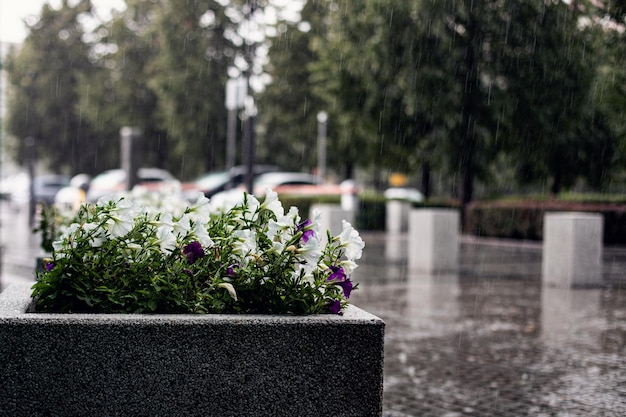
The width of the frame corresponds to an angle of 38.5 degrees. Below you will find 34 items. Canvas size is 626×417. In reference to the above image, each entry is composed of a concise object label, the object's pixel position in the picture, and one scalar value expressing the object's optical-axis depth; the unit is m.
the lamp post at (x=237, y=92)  17.14
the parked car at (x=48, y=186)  51.25
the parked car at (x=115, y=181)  35.00
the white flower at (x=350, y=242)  3.62
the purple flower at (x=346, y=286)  3.50
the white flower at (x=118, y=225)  3.51
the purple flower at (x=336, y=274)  3.53
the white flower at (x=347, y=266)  3.61
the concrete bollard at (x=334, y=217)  20.23
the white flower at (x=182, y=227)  3.66
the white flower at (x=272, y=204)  3.68
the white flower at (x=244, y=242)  3.55
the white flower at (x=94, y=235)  3.48
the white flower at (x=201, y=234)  3.62
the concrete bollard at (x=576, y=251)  13.73
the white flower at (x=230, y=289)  3.34
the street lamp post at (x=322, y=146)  39.34
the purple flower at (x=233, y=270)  3.53
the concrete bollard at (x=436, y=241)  15.91
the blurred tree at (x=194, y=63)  47.03
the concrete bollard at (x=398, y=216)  31.95
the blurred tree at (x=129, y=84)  53.94
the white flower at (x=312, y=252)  3.47
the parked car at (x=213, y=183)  32.78
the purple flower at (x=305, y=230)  3.55
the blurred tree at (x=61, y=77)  61.53
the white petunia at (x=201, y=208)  3.92
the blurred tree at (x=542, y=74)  28.28
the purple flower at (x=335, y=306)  3.44
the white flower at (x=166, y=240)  3.57
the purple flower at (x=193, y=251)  3.60
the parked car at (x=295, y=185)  33.75
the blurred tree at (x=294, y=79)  45.12
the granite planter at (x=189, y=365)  3.05
